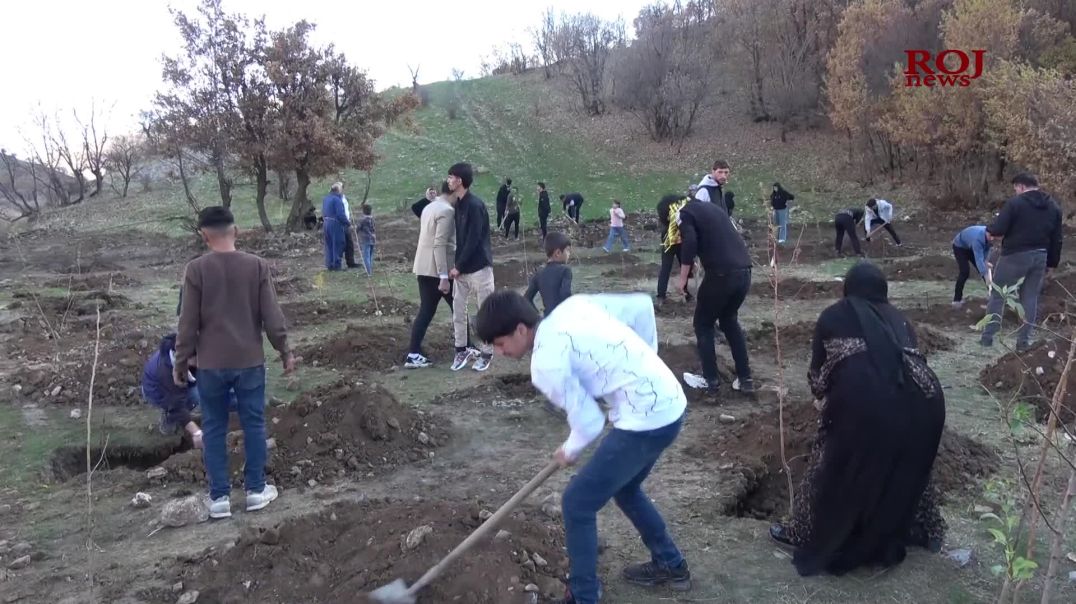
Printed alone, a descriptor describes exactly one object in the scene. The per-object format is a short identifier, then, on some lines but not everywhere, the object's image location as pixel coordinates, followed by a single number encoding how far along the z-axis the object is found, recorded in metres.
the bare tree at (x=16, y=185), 32.75
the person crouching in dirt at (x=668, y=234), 9.30
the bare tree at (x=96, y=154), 34.97
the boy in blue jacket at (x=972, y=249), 8.83
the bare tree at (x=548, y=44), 47.42
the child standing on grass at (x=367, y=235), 14.50
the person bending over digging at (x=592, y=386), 2.81
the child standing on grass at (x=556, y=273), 6.13
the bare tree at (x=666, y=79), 32.44
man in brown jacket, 4.23
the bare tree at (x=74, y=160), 34.31
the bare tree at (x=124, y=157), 34.75
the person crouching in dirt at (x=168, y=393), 5.39
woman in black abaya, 3.39
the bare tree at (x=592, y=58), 38.26
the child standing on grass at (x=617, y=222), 16.67
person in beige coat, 7.02
